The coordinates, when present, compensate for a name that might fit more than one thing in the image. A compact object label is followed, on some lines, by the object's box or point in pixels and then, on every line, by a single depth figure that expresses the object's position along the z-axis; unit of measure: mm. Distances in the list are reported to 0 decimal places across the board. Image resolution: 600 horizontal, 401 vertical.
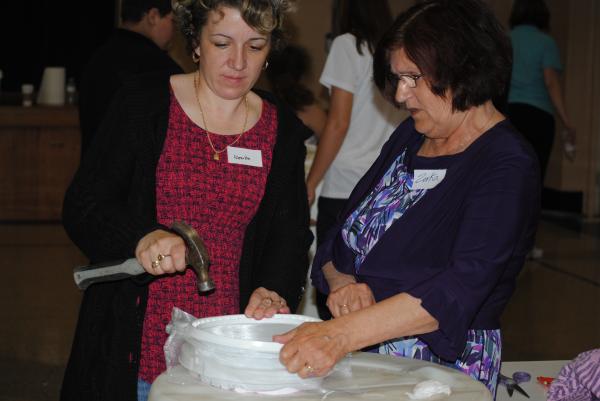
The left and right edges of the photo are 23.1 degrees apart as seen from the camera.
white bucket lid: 2816
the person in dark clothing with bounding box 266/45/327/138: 7346
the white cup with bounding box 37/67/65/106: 12840
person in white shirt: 5916
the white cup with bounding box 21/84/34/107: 12643
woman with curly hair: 3233
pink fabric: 3224
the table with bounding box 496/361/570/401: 4012
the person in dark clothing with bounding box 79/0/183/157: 6125
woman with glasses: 2776
